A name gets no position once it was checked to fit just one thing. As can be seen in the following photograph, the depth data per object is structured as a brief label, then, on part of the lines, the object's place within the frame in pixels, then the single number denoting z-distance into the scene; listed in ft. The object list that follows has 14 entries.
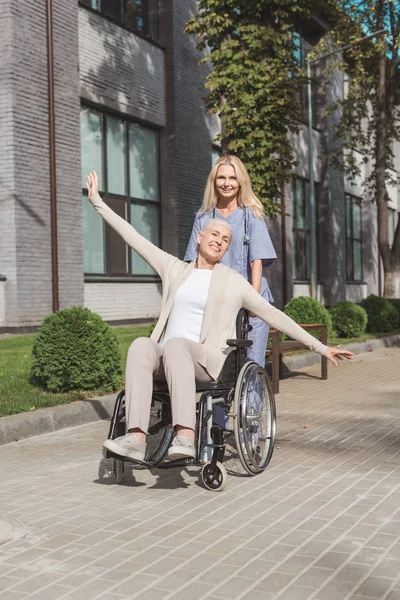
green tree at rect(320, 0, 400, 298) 75.82
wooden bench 35.36
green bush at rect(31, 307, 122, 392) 28.99
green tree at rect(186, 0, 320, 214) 52.65
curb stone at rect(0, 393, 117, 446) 24.17
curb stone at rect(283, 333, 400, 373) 44.52
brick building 49.78
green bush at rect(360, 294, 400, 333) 69.62
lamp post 80.83
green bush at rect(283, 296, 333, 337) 53.26
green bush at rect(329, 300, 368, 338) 62.85
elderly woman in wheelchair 17.25
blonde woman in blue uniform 21.03
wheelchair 17.52
